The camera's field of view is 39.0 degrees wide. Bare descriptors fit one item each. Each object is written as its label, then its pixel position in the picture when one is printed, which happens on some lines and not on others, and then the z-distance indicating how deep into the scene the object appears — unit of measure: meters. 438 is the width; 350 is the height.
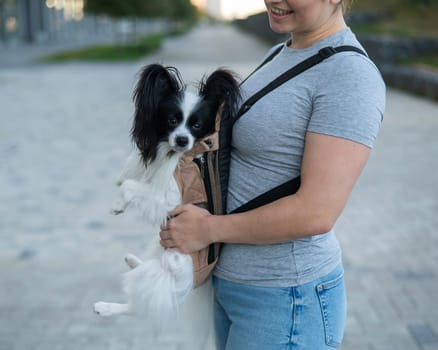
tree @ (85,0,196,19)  28.70
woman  1.51
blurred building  31.97
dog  1.75
